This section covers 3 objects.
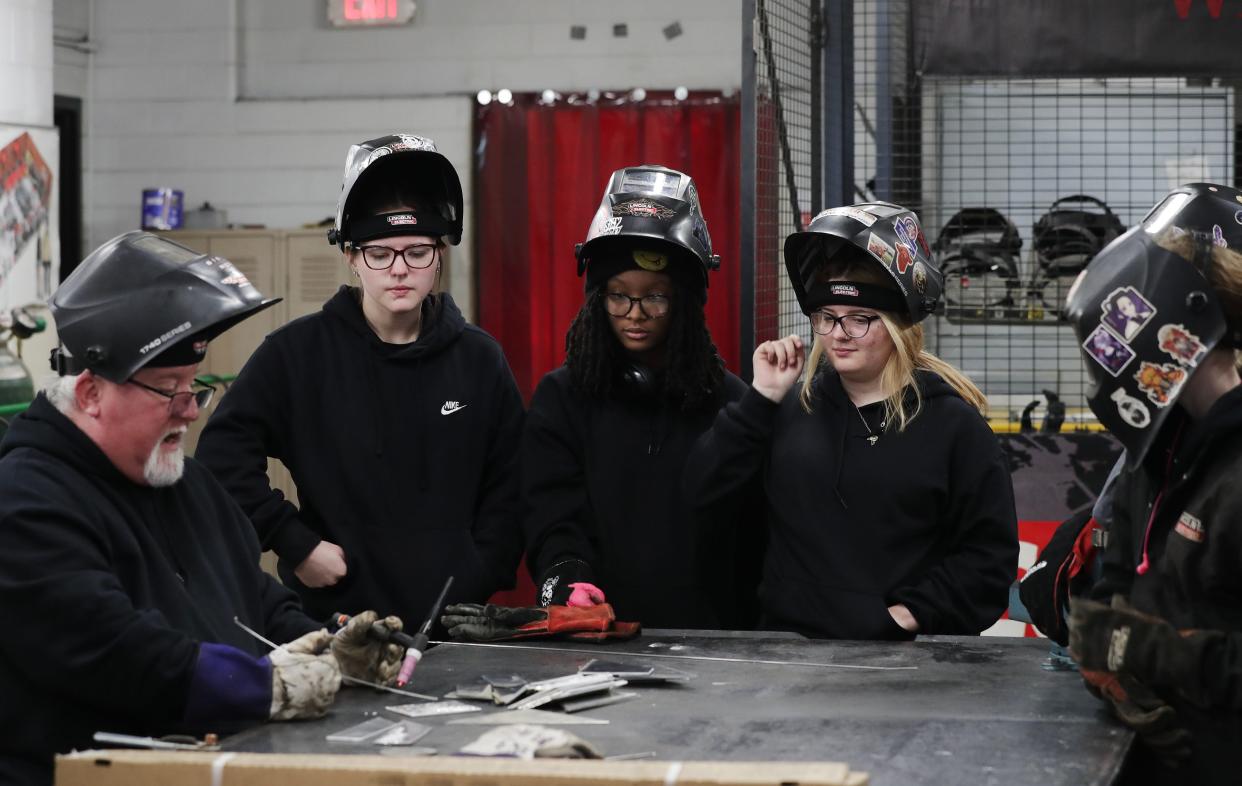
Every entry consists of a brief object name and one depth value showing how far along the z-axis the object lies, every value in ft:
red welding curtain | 24.70
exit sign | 26.09
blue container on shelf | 25.73
